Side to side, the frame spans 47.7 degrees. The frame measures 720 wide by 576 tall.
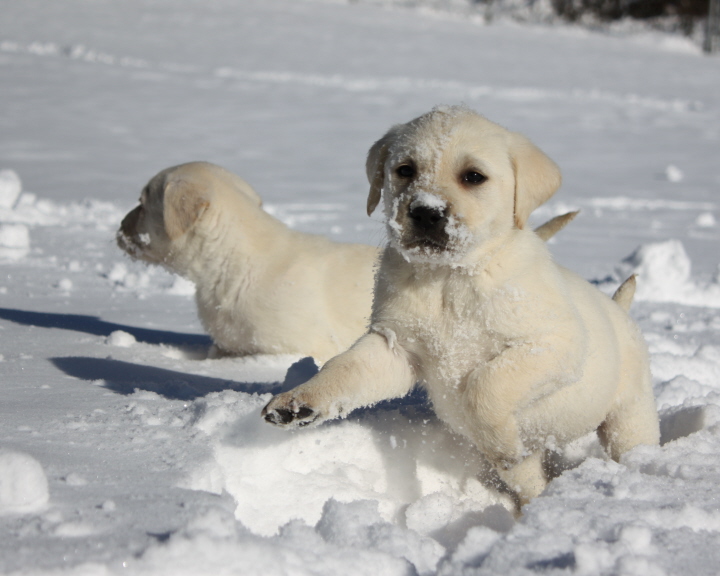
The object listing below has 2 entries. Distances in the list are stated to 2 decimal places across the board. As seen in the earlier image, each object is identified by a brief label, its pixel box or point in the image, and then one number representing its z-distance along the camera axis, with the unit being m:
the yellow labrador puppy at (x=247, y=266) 4.18
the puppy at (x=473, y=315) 2.54
